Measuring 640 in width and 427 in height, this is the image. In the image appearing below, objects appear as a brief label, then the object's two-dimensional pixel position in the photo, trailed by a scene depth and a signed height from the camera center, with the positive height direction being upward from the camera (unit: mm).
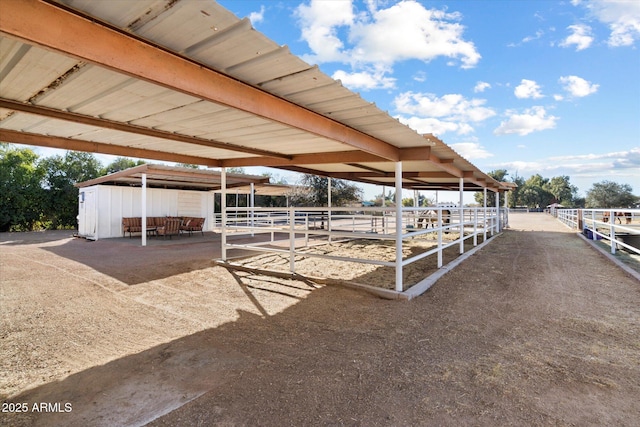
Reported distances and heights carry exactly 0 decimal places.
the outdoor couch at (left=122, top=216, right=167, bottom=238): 12953 -530
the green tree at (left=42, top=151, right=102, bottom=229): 18438 +1380
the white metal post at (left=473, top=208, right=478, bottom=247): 9070 -582
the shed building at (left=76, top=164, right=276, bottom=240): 11773 +729
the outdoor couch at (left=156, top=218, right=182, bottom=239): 12430 -682
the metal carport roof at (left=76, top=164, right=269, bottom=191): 10619 +1274
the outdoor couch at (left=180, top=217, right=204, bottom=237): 13703 -622
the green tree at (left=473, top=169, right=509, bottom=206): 45094 +2923
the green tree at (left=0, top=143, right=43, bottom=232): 16375 +1132
